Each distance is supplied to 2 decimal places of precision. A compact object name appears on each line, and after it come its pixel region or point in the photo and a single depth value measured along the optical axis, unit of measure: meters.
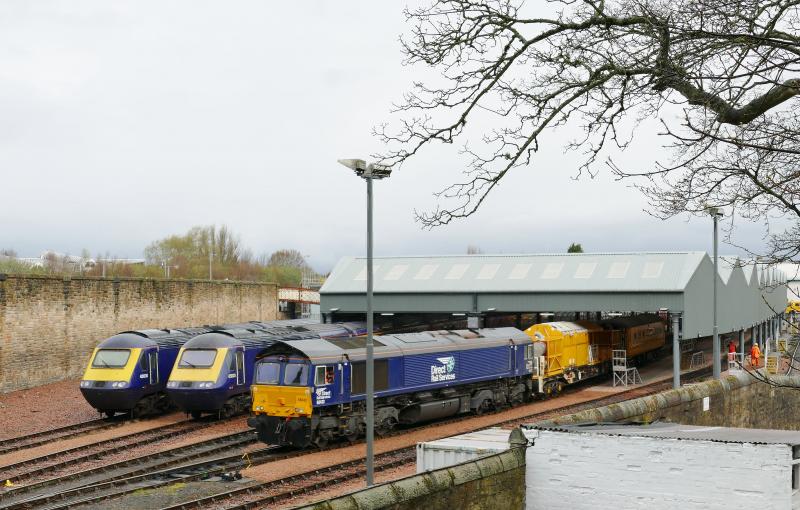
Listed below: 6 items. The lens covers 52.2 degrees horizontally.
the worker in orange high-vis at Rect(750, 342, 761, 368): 42.19
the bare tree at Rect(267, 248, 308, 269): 119.19
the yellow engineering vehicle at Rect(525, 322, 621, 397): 32.03
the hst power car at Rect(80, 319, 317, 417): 26.53
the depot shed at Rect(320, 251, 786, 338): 34.53
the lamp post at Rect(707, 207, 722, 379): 28.99
